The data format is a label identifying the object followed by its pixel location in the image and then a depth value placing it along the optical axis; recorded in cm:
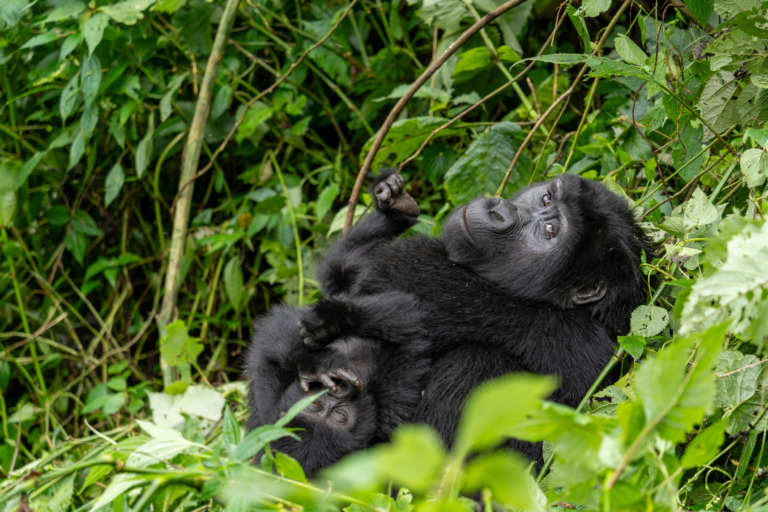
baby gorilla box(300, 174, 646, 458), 408
